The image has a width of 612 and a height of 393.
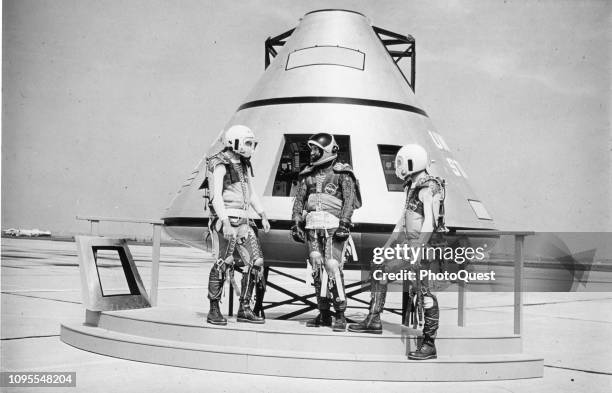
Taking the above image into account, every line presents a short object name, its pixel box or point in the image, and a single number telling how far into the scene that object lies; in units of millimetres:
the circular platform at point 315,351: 6027
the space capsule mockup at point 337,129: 7598
